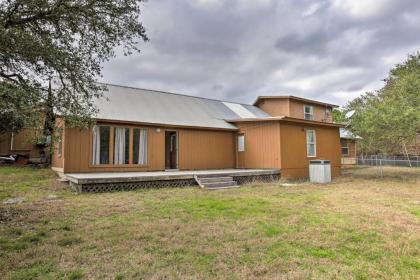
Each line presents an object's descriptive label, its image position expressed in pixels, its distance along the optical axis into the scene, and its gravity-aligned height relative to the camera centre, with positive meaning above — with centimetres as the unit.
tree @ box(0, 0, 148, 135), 420 +189
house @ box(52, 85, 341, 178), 1062 +83
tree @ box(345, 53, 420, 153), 1198 +184
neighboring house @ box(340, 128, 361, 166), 2312 +61
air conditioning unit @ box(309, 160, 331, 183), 1166 -61
